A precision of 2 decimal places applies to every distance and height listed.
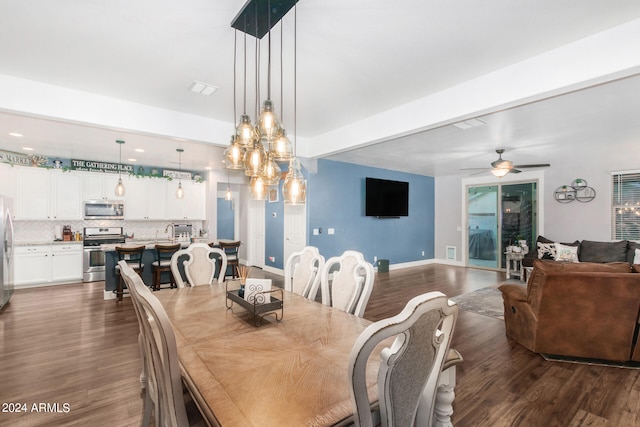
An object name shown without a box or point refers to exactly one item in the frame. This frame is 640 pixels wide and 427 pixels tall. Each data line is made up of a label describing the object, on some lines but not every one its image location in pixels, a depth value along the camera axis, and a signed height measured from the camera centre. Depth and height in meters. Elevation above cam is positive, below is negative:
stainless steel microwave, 6.41 +0.15
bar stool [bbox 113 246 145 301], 4.74 -0.70
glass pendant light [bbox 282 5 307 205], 2.54 +0.26
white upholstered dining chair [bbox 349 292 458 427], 0.89 -0.48
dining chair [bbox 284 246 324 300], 2.78 -0.56
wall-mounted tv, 7.06 +0.46
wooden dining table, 1.04 -0.67
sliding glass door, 7.43 -0.07
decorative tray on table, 1.89 -0.57
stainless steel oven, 6.15 -0.72
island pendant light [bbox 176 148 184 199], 5.66 +1.10
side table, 6.69 -1.11
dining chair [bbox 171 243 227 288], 3.06 -0.52
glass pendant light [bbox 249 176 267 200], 2.55 +0.26
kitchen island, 4.95 -0.90
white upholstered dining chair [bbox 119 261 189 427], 1.10 -0.55
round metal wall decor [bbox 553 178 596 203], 6.49 +0.54
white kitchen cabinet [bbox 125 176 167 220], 6.86 +0.43
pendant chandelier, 1.99 +0.54
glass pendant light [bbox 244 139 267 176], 2.22 +0.43
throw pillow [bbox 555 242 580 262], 5.84 -0.72
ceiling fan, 5.35 +0.90
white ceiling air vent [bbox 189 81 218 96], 3.12 +1.38
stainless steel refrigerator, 4.30 -0.53
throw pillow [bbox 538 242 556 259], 6.20 -0.72
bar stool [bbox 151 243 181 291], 4.93 -0.80
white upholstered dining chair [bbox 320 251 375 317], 2.30 -0.56
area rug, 4.42 -1.40
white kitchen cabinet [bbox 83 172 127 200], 6.41 +0.66
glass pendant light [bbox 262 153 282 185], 2.48 +0.37
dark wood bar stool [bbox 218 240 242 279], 5.64 -0.69
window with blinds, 6.02 +0.22
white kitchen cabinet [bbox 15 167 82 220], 5.77 +0.43
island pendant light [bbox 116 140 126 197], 5.74 +0.51
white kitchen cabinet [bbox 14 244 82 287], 5.54 -0.93
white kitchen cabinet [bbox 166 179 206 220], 7.36 +0.36
